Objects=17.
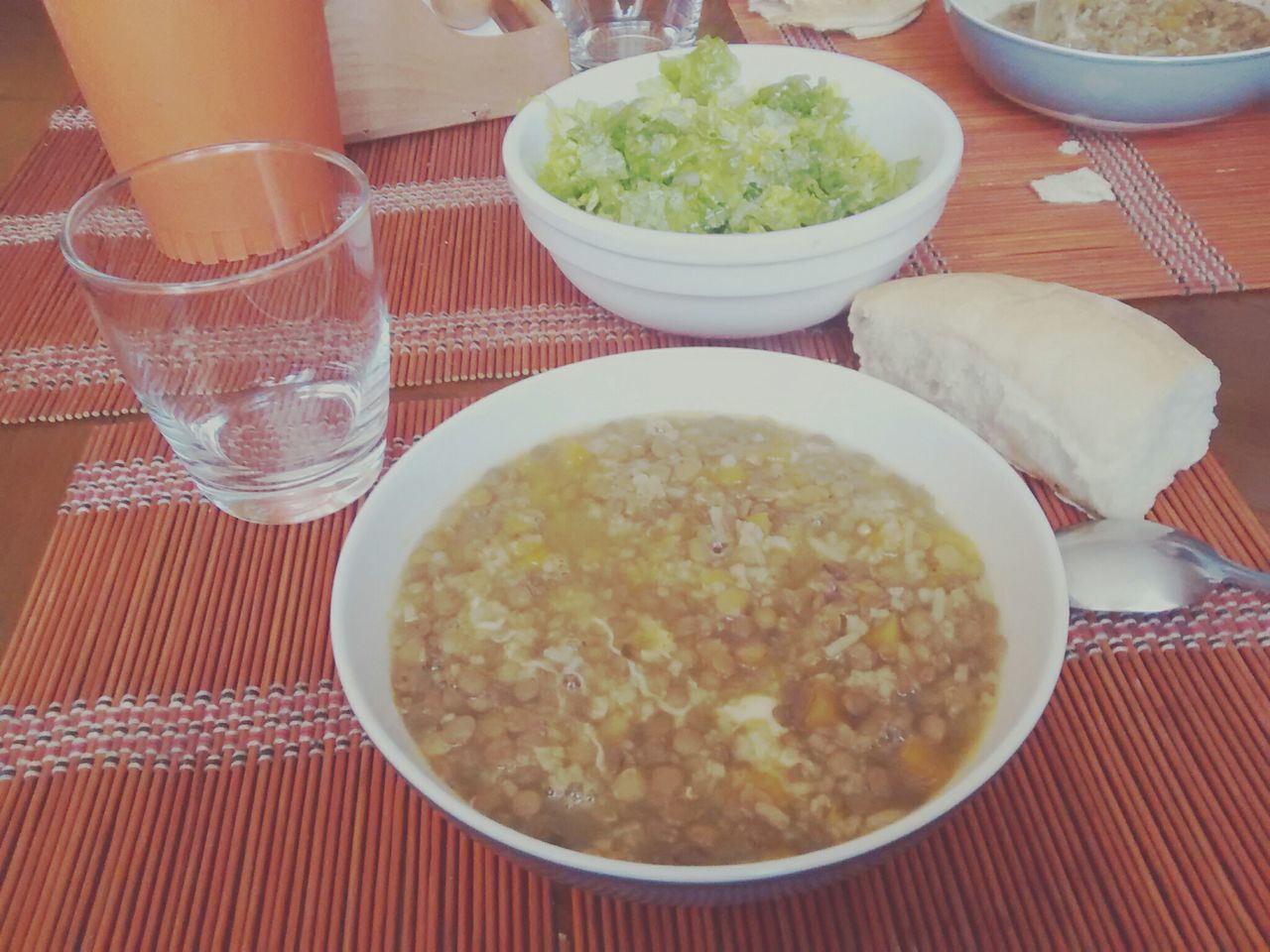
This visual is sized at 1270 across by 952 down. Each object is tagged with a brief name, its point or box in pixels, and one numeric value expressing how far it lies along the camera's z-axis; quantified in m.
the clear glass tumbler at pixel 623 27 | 0.57
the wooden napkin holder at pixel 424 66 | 0.47
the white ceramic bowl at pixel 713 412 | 0.18
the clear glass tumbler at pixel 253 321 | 0.29
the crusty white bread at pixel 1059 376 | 0.28
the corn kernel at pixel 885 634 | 0.25
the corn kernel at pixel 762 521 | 0.28
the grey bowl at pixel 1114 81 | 0.43
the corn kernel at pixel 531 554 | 0.27
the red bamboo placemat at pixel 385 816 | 0.22
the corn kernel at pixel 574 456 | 0.30
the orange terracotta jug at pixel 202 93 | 0.35
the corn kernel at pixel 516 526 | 0.28
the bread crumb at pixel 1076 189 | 0.43
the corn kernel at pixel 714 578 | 0.26
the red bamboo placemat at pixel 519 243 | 0.37
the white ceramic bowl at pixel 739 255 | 0.32
